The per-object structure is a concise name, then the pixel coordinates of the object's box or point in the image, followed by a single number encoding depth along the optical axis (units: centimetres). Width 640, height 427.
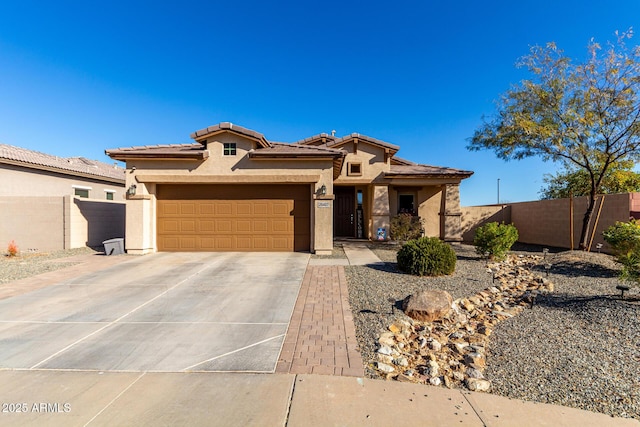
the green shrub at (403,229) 1301
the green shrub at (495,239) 1014
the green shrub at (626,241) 604
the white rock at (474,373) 349
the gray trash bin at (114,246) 1164
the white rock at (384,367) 360
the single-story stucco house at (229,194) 1172
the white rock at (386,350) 400
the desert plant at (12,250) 1152
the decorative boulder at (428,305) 525
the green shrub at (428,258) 815
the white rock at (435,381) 339
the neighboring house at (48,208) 1303
